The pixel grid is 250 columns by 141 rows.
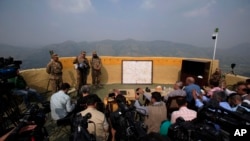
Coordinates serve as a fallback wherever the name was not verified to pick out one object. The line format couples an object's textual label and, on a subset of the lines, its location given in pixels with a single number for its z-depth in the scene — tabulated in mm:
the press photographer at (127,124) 1978
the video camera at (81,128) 1918
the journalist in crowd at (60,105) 4445
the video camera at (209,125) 1759
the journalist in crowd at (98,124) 3135
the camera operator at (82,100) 4531
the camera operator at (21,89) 6078
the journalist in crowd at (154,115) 3580
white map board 9367
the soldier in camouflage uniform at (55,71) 7248
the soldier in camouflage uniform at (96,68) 8742
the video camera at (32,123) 2276
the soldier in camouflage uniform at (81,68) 8164
